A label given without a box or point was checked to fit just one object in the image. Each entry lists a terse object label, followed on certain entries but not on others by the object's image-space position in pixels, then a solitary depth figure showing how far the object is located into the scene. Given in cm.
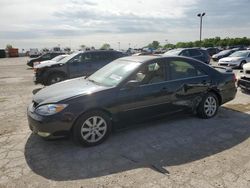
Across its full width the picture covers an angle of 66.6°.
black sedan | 313
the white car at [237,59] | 1275
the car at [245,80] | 616
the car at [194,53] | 1172
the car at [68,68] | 804
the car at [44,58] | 1744
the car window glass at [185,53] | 1164
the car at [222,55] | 1848
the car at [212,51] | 2595
